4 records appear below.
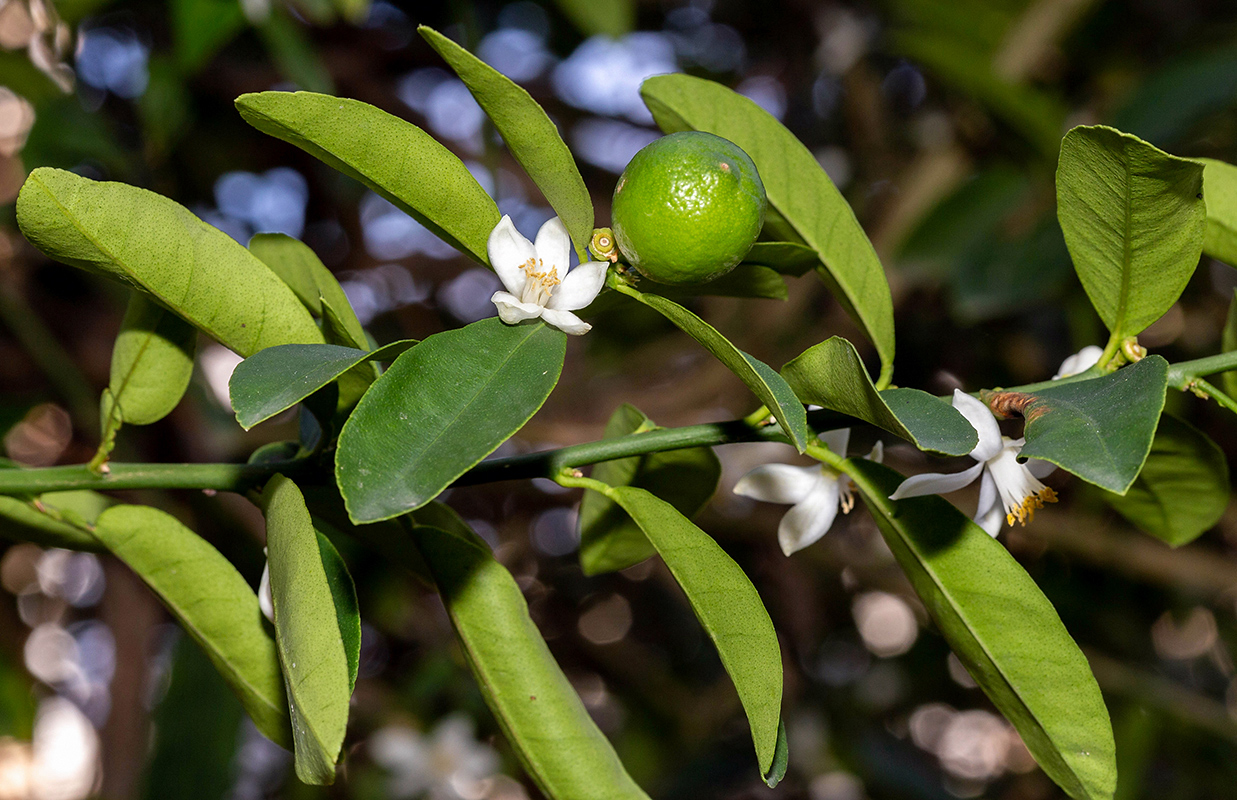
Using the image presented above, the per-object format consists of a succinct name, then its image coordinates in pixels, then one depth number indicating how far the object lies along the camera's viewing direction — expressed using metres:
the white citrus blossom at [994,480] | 0.38
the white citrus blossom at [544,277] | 0.38
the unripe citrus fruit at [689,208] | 0.38
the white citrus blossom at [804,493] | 0.43
